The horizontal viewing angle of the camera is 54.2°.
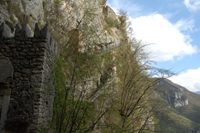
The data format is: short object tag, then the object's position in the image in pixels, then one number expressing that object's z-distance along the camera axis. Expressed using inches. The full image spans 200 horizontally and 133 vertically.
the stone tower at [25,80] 235.6
